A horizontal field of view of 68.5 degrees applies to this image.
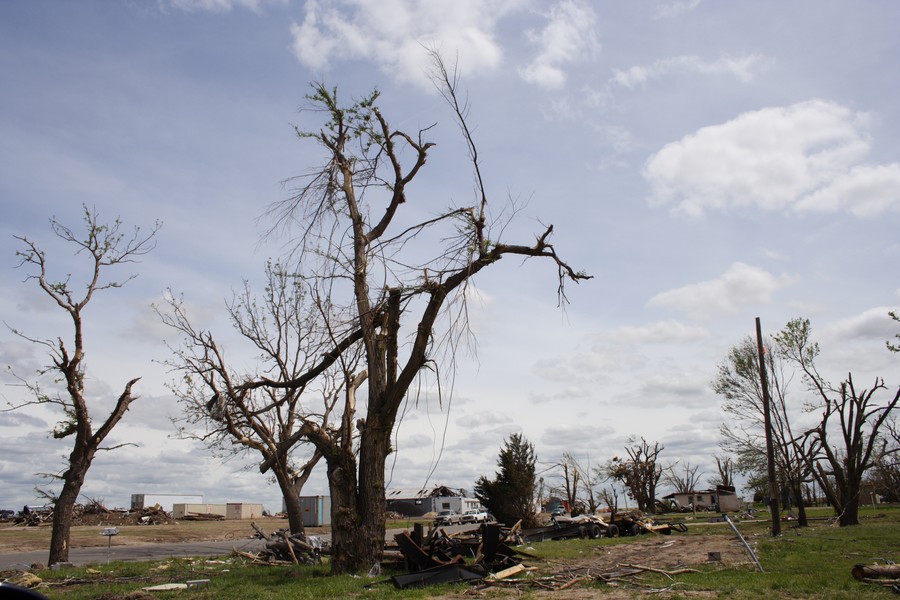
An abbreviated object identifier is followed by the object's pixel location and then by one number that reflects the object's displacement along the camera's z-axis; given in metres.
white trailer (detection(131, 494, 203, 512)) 55.74
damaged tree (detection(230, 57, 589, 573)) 13.62
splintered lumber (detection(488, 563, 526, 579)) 12.82
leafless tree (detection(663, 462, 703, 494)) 64.40
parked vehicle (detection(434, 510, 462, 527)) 48.47
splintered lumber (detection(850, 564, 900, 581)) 10.26
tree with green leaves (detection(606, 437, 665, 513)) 51.50
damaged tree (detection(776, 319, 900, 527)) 26.81
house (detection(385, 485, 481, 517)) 63.56
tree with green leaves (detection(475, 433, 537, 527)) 33.75
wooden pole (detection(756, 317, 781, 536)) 21.41
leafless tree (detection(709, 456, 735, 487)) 66.31
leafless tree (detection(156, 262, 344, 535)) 22.66
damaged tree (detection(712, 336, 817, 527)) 28.53
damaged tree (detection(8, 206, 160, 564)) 17.84
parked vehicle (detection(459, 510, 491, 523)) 48.28
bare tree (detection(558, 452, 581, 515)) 42.53
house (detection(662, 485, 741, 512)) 55.65
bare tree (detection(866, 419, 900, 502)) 46.07
